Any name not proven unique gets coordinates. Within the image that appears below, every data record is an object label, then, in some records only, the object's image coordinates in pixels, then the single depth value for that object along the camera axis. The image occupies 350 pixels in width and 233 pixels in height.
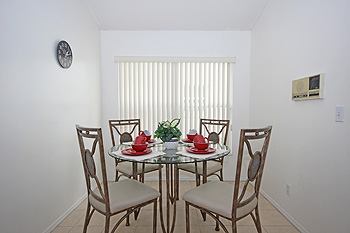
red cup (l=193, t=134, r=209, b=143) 1.72
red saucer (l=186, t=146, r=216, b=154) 1.66
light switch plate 1.44
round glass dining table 1.48
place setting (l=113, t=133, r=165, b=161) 1.58
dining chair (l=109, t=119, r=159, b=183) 2.19
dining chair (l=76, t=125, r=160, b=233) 1.37
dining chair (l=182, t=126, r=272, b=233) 1.29
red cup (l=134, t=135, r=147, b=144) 1.67
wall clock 2.01
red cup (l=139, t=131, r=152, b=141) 2.08
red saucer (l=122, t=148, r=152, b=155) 1.61
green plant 1.90
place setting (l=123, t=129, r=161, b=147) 2.08
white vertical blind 3.17
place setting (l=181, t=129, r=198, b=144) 2.25
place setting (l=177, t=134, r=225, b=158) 1.62
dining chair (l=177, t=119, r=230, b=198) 2.20
